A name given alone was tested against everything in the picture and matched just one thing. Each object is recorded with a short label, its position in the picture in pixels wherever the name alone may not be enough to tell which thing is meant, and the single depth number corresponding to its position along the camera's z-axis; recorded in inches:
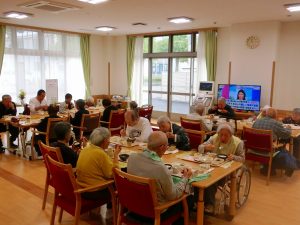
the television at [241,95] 287.7
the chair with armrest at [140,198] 89.9
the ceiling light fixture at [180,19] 266.1
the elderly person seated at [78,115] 227.0
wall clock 287.6
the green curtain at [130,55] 399.3
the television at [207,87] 323.9
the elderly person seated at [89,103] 315.9
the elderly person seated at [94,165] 110.7
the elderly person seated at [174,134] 150.9
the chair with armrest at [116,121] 239.0
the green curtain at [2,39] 310.3
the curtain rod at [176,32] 330.4
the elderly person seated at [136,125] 167.6
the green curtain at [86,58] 389.1
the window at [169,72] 362.3
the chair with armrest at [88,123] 223.1
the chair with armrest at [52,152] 117.3
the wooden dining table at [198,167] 105.3
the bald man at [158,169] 94.8
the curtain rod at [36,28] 314.3
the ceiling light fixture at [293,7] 209.2
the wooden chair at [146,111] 269.3
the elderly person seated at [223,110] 259.0
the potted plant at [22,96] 306.3
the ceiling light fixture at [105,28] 330.6
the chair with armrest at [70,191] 105.0
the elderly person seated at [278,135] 184.4
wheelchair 131.2
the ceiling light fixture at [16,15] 248.6
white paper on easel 346.6
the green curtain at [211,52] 327.2
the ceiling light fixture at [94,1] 199.4
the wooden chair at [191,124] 202.6
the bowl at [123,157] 127.3
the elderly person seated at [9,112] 241.6
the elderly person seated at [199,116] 207.8
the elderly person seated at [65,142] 123.0
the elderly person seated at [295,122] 211.2
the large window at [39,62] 325.4
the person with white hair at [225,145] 139.2
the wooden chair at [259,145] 175.6
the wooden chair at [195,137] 155.9
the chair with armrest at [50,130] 197.9
